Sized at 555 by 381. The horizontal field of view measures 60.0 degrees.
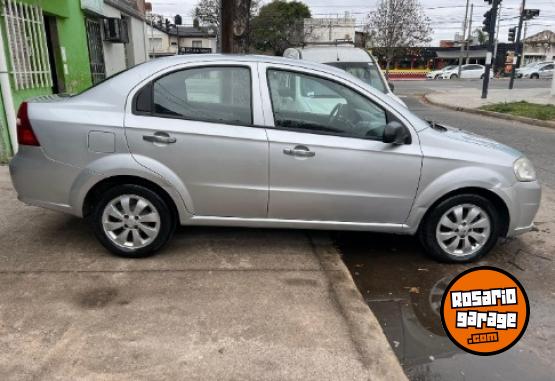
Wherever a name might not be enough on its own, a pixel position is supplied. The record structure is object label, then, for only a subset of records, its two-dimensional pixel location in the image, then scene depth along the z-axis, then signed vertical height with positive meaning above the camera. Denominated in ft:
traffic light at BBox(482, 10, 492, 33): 58.75 +2.97
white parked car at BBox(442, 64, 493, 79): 139.95 -7.05
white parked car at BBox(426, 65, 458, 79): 143.95 -7.76
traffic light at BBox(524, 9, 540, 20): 73.87 +5.02
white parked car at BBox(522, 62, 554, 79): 134.31 -6.55
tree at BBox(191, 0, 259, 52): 145.18 +11.45
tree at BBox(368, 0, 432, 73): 124.57 +5.81
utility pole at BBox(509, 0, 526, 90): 75.77 +3.97
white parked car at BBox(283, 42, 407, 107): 29.25 -0.73
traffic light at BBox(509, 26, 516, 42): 80.23 +2.08
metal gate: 37.08 -0.19
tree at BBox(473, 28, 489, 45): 246.35 +5.54
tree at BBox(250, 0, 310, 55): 169.99 +6.51
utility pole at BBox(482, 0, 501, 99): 57.06 +2.75
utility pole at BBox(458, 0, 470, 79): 172.70 +8.73
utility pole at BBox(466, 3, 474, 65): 174.91 +5.64
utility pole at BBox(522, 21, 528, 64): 226.01 -1.87
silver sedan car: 12.17 -2.78
